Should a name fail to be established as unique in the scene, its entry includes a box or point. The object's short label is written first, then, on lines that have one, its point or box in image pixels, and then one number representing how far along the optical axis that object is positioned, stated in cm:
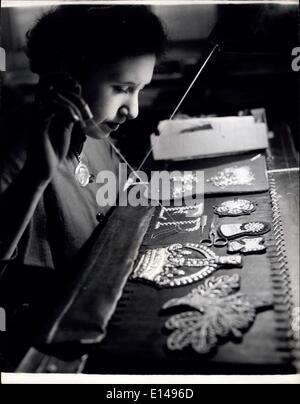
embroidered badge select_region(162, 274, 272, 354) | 97
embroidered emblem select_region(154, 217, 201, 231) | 152
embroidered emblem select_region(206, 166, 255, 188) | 183
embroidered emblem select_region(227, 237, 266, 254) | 129
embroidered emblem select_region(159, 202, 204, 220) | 162
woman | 136
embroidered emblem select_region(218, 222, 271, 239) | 140
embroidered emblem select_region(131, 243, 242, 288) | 121
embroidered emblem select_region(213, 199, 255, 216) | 156
